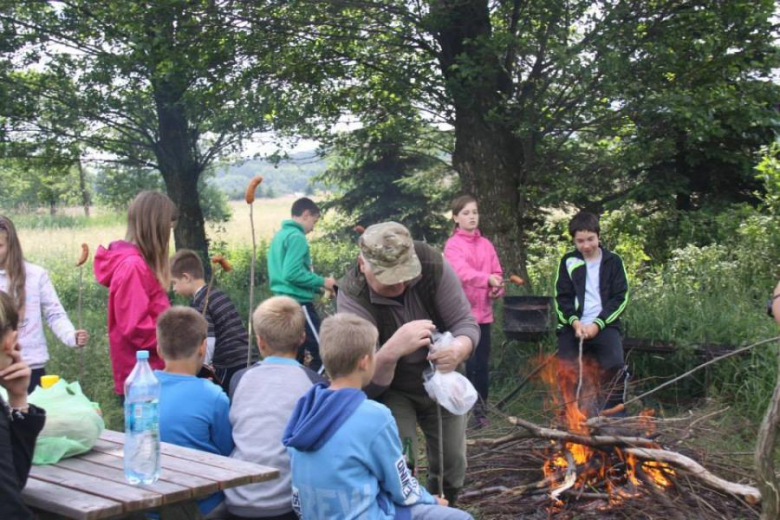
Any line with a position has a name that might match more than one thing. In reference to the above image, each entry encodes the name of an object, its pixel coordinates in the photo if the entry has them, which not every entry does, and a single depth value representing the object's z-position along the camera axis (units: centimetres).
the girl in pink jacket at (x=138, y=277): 453
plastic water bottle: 296
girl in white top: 507
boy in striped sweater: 552
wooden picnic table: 269
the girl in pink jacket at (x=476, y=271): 659
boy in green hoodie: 722
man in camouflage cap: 367
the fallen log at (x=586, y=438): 455
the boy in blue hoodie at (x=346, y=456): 311
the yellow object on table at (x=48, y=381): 335
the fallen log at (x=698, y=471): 416
